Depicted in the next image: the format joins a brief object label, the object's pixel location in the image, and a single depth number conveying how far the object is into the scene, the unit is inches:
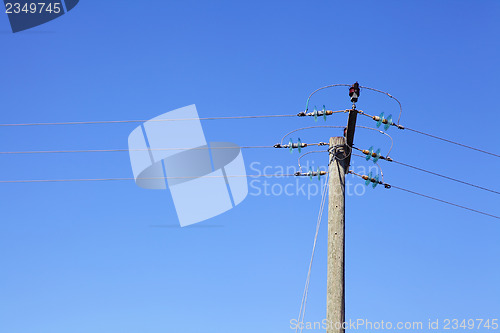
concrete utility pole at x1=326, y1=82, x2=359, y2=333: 330.6
